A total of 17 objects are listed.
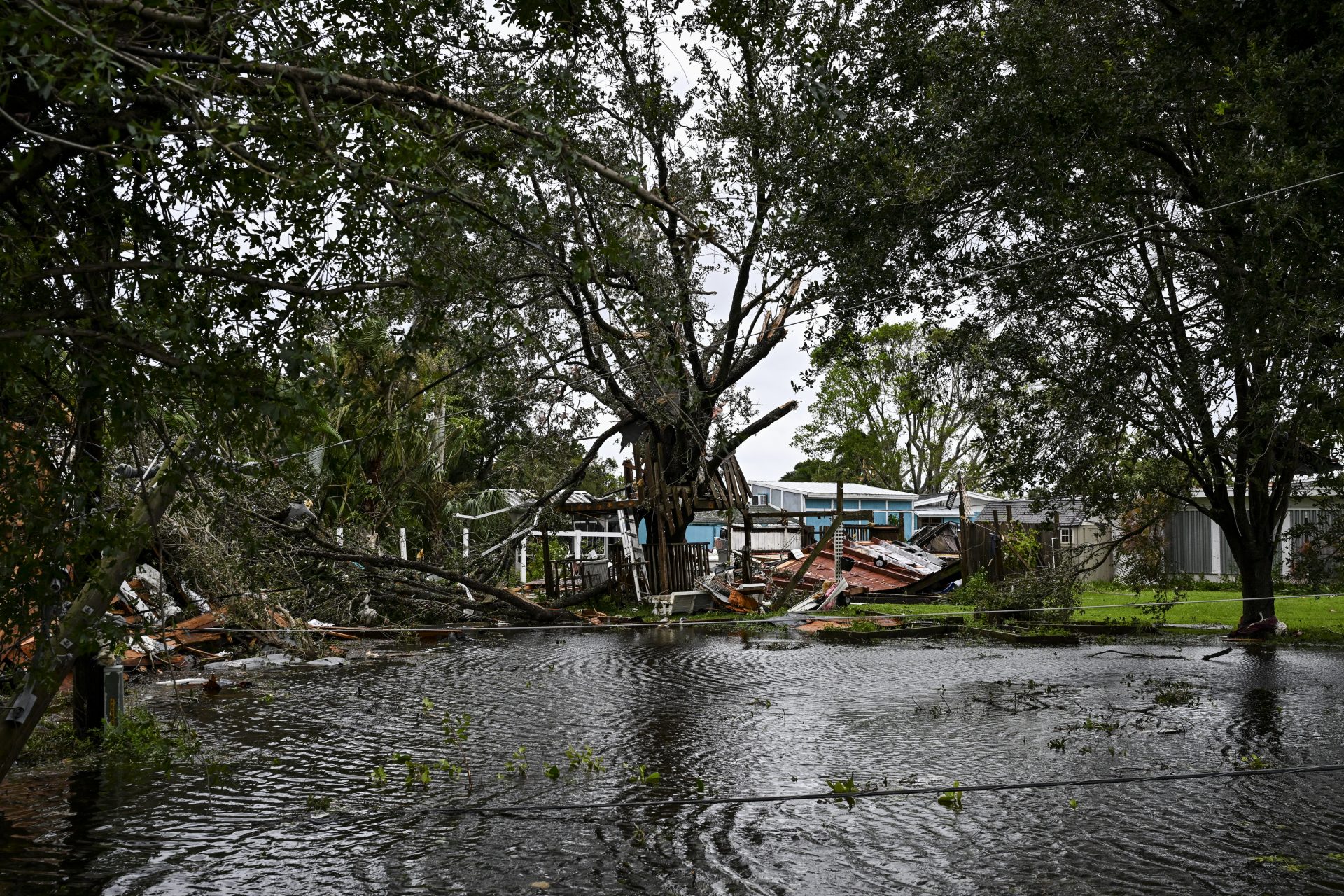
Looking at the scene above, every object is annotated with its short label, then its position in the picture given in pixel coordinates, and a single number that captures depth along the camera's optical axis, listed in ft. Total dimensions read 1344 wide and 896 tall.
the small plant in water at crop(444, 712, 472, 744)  31.07
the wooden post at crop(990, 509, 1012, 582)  74.54
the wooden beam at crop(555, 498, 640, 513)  87.10
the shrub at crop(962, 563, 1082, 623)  65.00
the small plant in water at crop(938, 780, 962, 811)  22.89
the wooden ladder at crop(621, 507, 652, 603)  85.92
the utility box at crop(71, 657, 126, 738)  30.09
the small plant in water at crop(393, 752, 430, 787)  25.41
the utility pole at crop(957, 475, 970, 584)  80.53
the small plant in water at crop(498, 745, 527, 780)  26.37
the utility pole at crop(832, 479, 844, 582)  78.89
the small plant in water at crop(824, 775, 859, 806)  23.12
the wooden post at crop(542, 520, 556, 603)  83.25
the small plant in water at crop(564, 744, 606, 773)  26.71
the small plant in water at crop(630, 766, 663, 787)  25.19
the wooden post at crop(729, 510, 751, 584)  85.61
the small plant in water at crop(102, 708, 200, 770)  28.14
